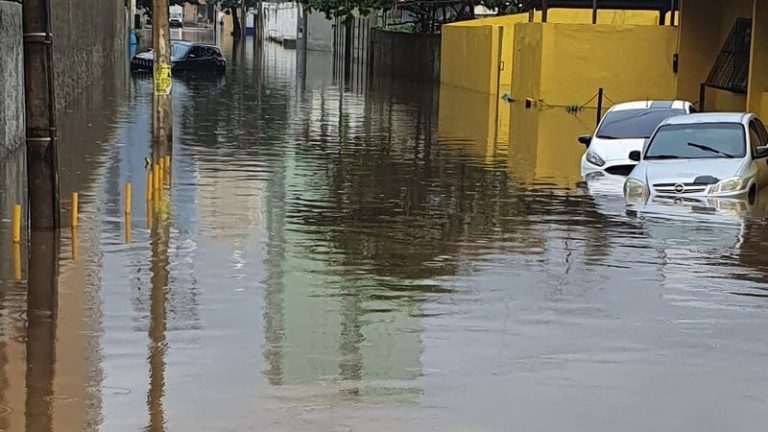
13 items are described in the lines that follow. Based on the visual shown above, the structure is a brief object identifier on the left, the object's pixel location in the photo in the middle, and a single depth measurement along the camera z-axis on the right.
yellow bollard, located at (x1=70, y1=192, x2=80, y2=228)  13.68
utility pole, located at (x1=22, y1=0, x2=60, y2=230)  12.47
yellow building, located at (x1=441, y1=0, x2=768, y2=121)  32.22
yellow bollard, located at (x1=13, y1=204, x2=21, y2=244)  12.62
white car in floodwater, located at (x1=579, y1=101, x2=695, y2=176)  20.41
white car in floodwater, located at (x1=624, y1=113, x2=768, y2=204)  16.84
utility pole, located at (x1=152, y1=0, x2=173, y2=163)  21.47
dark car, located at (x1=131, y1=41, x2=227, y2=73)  53.12
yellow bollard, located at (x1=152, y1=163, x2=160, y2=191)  16.81
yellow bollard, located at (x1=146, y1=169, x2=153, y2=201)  16.33
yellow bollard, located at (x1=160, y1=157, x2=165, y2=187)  17.83
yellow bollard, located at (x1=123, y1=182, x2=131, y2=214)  14.89
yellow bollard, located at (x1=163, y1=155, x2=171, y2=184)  19.04
